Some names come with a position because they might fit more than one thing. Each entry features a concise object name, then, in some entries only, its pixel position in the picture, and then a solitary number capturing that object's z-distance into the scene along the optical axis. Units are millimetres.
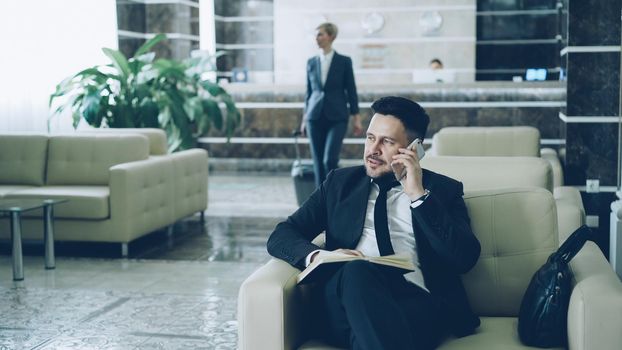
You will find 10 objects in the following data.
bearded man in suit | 2488
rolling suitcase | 7797
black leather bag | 2461
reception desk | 10242
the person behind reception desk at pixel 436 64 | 12023
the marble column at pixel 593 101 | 6109
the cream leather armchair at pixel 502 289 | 2324
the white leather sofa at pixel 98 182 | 5867
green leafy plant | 8023
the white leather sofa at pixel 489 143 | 5703
